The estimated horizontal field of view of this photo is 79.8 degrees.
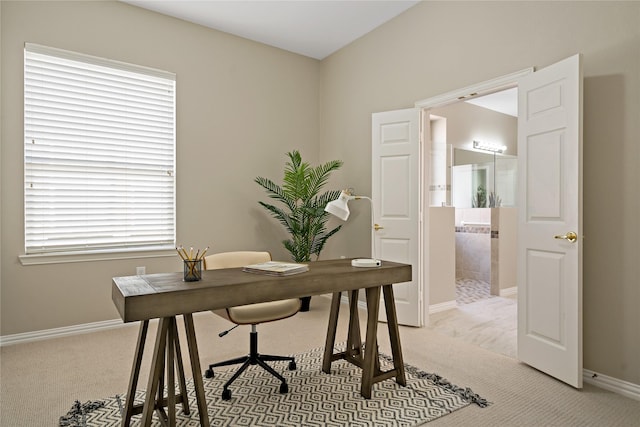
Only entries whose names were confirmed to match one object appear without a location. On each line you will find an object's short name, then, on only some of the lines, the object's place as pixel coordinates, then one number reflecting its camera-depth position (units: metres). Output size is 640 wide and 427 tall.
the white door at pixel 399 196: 3.73
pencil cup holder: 1.97
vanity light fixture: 6.74
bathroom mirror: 6.14
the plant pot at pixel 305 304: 4.38
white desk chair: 2.40
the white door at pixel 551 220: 2.41
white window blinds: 3.34
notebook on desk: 2.08
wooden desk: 1.73
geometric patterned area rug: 2.06
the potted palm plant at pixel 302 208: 4.35
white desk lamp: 2.40
